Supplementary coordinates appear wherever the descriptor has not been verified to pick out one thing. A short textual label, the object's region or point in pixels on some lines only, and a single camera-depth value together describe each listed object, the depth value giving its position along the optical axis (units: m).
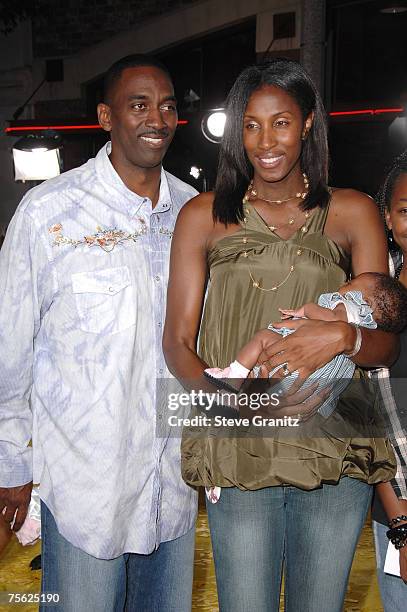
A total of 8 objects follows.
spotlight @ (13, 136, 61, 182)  9.29
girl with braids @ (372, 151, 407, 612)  2.32
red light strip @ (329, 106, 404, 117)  9.49
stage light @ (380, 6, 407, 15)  10.38
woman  2.27
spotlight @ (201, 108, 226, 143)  8.94
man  2.42
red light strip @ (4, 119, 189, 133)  11.05
